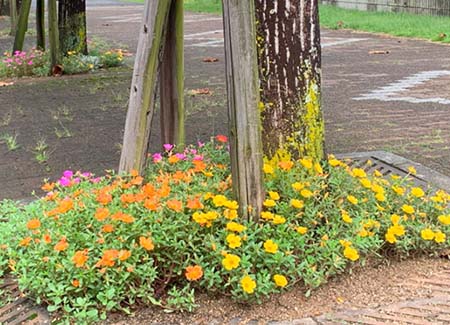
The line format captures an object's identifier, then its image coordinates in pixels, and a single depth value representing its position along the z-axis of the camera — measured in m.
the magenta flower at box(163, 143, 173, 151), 3.69
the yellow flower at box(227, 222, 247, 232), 2.62
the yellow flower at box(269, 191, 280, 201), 2.86
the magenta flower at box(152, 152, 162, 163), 3.52
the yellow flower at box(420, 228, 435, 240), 2.87
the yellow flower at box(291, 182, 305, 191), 2.90
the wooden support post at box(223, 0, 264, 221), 2.78
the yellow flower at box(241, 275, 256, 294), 2.42
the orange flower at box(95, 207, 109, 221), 2.65
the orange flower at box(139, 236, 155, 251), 2.49
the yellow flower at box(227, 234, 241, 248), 2.55
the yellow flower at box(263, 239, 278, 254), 2.56
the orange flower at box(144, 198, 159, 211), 2.72
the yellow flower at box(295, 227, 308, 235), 2.71
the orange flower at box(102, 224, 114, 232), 2.62
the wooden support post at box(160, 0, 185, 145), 3.75
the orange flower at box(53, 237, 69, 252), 2.53
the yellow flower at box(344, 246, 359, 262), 2.62
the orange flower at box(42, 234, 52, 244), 2.63
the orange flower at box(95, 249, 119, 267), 2.44
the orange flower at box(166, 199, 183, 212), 2.69
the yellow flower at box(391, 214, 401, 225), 2.92
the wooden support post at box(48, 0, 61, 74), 8.02
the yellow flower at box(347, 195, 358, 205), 2.95
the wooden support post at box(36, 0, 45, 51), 9.19
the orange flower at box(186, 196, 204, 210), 2.73
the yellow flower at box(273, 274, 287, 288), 2.47
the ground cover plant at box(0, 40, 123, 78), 8.75
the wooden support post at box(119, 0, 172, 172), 3.34
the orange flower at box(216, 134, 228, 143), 3.54
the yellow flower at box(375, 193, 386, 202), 3.03
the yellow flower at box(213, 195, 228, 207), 2.76
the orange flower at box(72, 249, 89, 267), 2.44
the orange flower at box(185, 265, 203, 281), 2.46
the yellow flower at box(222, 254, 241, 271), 2.46
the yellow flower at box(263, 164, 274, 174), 3.06
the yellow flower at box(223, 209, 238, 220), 2.71
